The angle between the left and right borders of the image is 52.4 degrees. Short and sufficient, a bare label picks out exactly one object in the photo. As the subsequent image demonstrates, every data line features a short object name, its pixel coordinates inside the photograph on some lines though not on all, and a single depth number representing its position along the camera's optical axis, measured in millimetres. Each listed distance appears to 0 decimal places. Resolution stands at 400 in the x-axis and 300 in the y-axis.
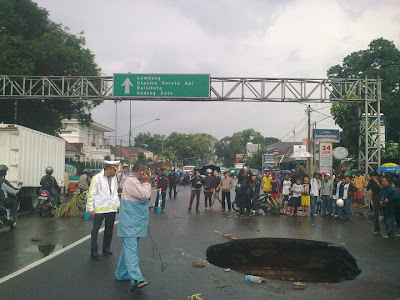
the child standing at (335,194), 14419
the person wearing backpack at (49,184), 13820
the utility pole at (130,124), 45341
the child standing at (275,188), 16016
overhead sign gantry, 20328
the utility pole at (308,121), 31147
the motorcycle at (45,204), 13508
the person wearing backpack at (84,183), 14938
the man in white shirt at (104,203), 7535
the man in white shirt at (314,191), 15107
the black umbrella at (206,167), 31472
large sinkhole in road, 8891
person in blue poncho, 5699
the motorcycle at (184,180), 42406
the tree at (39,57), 21594
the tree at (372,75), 24859
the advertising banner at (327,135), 20734
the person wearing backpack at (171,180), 21434
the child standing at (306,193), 15000
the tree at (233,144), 118062
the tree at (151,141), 101100
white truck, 13664
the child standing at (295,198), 14898
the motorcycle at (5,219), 10398
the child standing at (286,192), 15695
